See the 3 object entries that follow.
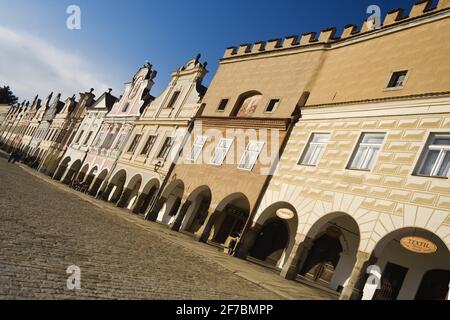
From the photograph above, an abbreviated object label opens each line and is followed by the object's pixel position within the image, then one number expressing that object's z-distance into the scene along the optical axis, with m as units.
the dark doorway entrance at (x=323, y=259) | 15.88
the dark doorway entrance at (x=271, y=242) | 18.06
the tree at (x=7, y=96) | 109.75
